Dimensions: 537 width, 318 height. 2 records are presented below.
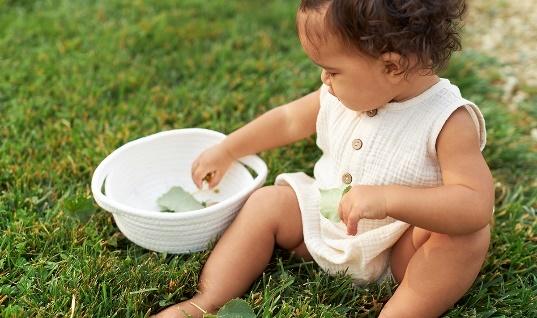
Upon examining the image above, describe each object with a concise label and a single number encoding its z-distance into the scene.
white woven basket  1.46
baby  1.31
